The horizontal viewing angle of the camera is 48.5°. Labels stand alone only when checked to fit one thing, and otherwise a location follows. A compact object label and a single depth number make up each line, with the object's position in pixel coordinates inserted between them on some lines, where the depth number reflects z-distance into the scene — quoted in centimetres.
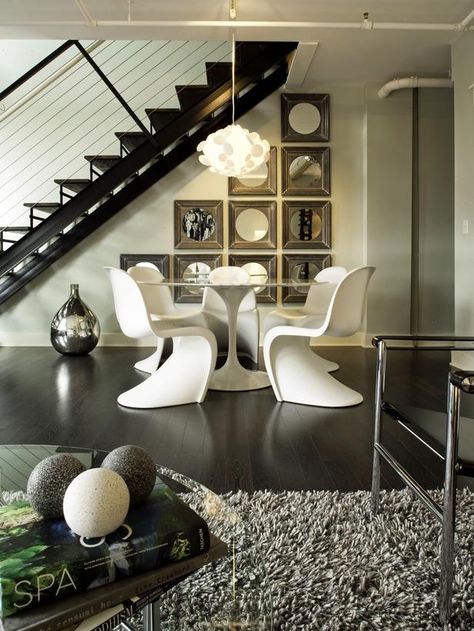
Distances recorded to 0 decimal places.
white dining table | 371
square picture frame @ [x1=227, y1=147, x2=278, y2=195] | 589
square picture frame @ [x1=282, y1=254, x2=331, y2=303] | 596
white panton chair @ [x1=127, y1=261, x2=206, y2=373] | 435
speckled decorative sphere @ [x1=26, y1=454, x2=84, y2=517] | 79
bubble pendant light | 433
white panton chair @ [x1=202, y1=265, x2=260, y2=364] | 455
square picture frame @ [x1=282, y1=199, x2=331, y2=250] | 593
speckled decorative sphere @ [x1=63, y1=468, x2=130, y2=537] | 72
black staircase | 523
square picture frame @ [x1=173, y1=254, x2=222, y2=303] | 594
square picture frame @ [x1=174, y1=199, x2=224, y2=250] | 591
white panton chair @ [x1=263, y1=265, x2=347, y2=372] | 438
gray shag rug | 85
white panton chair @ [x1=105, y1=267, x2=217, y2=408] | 318
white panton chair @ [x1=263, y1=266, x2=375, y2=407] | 311
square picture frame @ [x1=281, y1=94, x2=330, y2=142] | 586
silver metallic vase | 524
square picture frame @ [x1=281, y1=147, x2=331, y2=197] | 591
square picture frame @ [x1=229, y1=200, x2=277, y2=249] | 592
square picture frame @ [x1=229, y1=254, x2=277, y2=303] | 595
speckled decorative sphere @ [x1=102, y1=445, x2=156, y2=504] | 83
